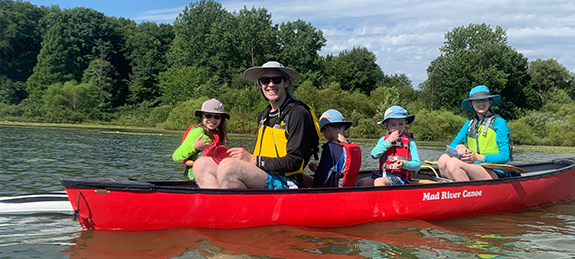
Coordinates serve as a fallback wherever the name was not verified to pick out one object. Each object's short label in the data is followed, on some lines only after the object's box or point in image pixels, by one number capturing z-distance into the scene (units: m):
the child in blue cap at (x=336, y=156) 5.21
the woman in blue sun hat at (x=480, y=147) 6.45
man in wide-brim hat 4.59
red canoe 4.72
